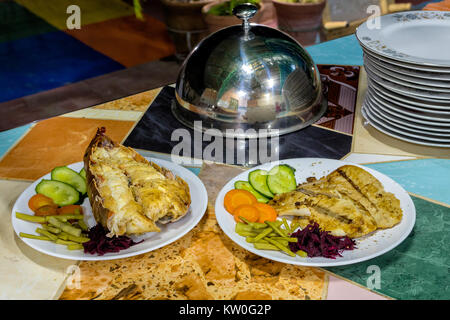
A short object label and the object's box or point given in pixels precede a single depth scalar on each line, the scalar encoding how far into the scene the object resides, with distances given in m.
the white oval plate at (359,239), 1.11
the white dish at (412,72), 1.48
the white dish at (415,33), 1.78
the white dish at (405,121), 1.60
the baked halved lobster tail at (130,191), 1.17
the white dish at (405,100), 1.55
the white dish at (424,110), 1.55
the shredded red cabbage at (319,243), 1.14
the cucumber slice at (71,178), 1.42
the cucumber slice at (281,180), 1.36
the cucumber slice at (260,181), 1.36
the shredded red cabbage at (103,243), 1.17
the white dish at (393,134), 1.61
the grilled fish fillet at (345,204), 1.20
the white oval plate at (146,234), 1.16
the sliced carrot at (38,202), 1.33
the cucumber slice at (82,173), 1.45
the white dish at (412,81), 1.49
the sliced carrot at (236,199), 1.29
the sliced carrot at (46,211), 1.30
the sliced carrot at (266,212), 1.26
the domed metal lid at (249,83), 1.65
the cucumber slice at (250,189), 1.36
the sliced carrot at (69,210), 1.31
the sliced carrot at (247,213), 1.25
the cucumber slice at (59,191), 1.36
